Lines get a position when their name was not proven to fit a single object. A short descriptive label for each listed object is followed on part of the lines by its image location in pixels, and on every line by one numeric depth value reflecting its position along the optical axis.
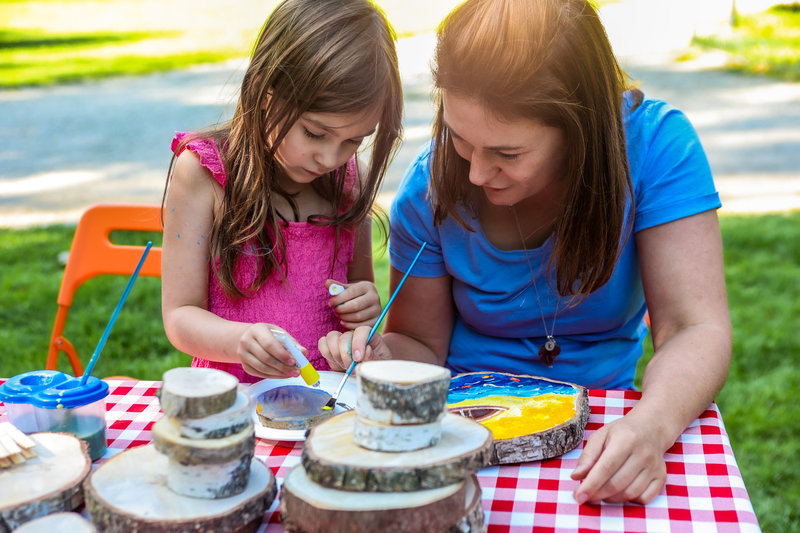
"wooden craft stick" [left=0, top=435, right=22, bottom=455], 1.06
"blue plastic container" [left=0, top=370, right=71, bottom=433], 1.17
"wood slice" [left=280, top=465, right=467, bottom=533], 0.90
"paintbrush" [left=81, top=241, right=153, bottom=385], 1.19
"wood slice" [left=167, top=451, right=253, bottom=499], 0.95
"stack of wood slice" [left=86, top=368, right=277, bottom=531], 0.93
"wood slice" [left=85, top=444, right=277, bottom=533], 0.92
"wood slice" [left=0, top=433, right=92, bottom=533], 0.97
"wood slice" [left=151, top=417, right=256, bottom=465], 0.94
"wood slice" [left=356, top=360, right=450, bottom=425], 0.92
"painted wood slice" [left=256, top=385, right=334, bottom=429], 1.27
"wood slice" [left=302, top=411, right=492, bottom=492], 0.91
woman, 1.34
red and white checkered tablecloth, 1.04
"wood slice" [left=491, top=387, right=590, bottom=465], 1.16
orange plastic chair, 2.01
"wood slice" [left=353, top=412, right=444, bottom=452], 0.93
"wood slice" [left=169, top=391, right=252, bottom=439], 0.94
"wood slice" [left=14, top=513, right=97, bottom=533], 0.92
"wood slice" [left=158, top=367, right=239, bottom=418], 0.92
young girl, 1.55
